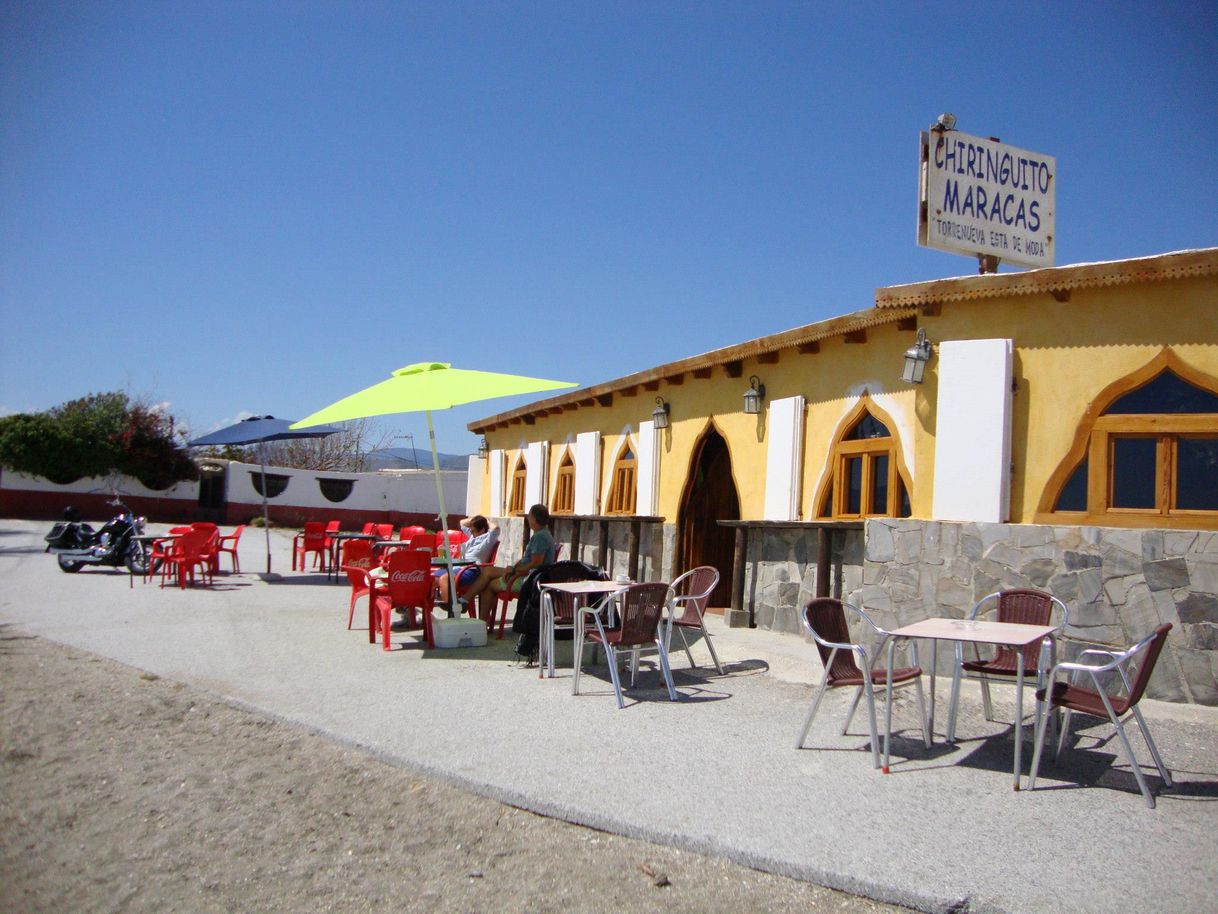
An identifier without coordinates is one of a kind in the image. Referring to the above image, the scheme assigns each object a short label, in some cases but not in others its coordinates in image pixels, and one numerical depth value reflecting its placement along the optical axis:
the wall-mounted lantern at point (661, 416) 13.38
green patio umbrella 8.39
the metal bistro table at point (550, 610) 7.32
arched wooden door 13.19
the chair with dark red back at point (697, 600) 7.78
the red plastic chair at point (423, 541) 11.64
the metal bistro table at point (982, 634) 4.88
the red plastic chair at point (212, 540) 14.55
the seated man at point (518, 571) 8.80
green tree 30.83
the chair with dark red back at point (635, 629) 6.70
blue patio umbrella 15.80
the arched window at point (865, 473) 8.90
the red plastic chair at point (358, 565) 9.38
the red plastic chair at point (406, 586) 8.53
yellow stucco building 6.80
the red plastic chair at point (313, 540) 16.98
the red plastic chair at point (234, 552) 15.13
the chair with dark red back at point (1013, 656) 5.60
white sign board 9.61
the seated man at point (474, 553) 9.48
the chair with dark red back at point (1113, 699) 4.54
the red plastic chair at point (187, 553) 14.01
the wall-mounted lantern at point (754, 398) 11.09
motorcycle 15.49
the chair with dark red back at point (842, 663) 5.34
